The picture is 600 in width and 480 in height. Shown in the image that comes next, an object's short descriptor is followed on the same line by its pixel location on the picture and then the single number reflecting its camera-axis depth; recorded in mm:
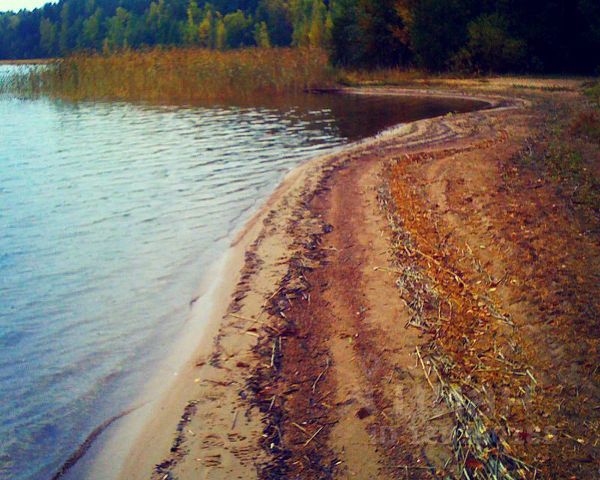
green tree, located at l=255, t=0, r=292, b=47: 76750
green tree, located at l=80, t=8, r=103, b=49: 85638
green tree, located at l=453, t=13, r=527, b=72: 30297
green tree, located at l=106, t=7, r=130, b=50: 86875
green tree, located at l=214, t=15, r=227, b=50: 70550
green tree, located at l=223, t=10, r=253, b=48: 76188
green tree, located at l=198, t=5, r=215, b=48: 72594
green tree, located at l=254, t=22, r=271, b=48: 69575
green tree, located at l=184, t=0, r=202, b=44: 75062
